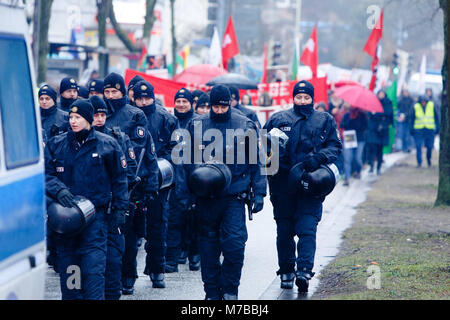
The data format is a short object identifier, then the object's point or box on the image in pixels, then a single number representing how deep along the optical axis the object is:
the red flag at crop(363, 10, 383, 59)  22.93
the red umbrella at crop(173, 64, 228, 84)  21.00
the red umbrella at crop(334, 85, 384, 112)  21.53
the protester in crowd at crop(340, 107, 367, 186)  21.83
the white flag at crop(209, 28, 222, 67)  24.19
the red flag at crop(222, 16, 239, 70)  24.34
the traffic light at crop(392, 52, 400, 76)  34.33
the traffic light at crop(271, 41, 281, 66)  30.18
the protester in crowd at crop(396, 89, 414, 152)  31.93
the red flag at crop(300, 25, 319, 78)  23.96
